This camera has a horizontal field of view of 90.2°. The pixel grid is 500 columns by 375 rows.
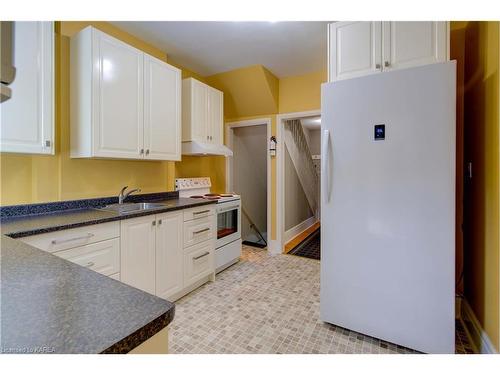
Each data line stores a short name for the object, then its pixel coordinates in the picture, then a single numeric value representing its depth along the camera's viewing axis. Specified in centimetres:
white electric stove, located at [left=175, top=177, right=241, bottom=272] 283
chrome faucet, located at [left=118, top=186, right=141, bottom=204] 229
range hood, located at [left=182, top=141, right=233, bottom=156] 279
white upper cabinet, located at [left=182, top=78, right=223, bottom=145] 283
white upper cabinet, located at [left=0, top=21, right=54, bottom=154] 149
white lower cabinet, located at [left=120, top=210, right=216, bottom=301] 185
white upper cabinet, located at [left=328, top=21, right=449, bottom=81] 156
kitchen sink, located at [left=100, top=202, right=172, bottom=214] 197
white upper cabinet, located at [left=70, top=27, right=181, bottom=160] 188
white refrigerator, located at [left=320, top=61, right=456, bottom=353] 144
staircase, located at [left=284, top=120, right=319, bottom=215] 405
